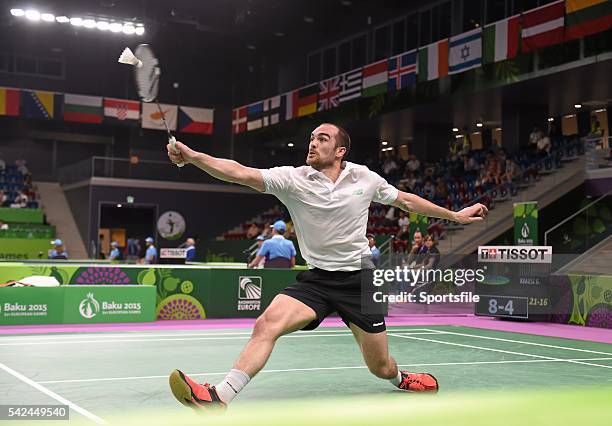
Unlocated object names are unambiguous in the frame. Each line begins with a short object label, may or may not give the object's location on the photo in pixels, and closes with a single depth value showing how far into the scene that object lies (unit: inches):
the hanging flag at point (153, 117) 1358.3
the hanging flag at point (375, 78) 1016.2
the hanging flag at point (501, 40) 829.2
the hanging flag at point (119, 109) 1364.4
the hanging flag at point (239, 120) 1363.2
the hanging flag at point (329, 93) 1101.7
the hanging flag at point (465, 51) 871.1
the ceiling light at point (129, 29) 1114.7
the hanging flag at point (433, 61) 917.8
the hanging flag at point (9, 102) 1291.8
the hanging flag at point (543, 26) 780.6
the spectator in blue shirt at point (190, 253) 903.7
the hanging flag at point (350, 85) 1061.8
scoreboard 562.3
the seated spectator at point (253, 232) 970.1
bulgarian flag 1338.6
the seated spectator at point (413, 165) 1144.2
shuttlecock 189.9
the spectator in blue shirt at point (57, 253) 948.0
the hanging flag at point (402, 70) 967.8
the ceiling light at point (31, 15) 1090.7
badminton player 193.5
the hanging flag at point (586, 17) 725.1
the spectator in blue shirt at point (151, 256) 913.6
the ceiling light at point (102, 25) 1112.2
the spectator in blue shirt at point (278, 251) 597.0
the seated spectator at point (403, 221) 960.4
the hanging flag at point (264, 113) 1250.0
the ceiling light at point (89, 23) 1106.1
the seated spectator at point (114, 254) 999.6
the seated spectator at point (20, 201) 1253.7
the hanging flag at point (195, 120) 1411.2
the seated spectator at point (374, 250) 599.8
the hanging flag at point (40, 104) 1302.9
